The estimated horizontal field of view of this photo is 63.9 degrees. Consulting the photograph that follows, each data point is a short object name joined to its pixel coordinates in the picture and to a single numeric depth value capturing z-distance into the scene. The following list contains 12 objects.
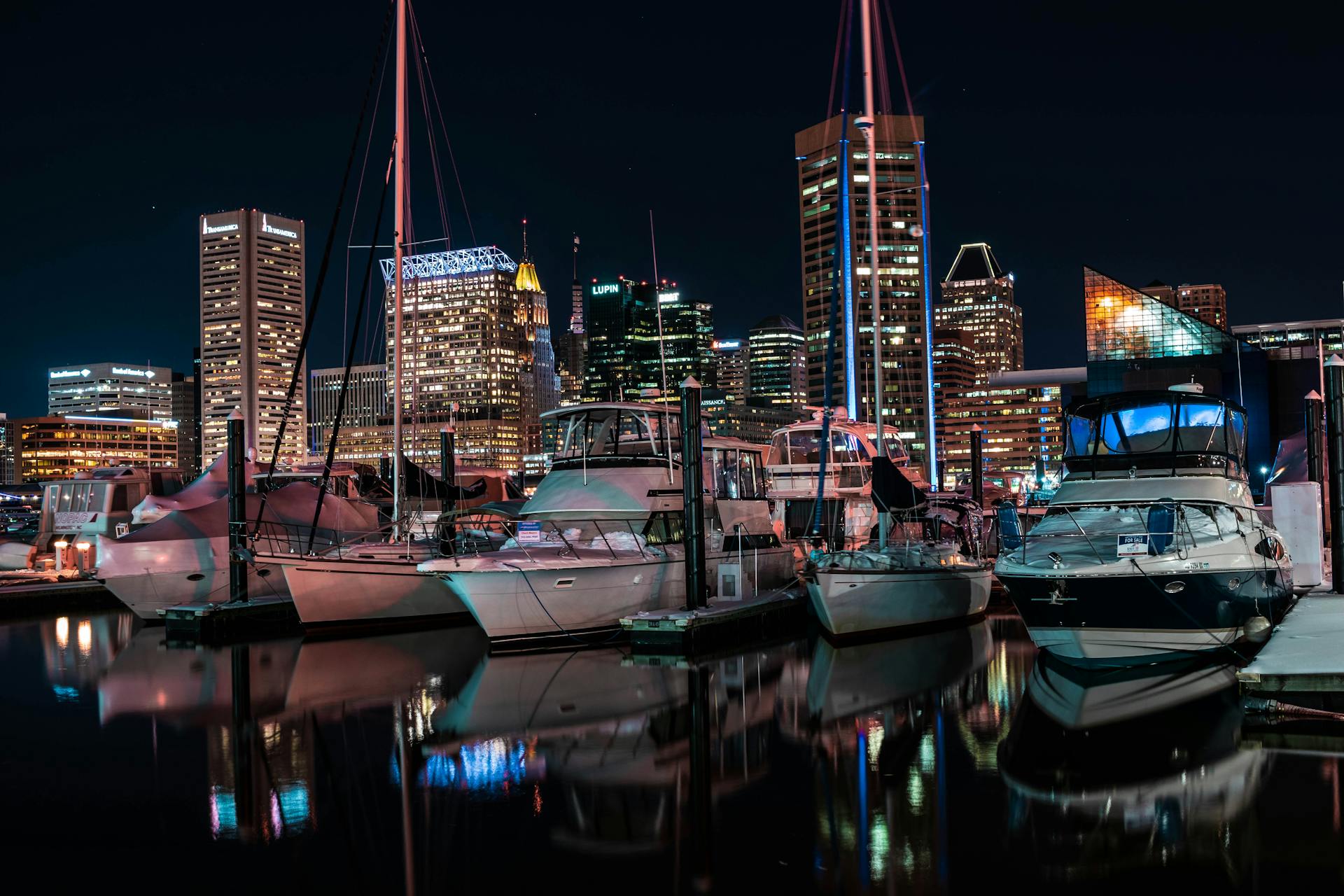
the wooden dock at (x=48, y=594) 29.36
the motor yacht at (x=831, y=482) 28.30
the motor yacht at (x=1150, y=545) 15.52
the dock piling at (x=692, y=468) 20.16
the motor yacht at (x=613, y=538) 19.64
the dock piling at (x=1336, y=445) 18.84
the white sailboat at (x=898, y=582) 20.02
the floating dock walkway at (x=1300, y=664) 13.30
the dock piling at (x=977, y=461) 38.78
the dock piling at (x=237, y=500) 23.92
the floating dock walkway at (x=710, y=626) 19.41
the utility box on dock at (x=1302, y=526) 21.42
